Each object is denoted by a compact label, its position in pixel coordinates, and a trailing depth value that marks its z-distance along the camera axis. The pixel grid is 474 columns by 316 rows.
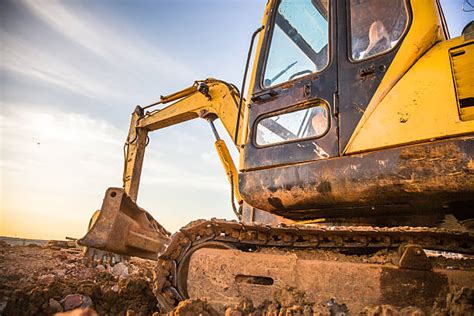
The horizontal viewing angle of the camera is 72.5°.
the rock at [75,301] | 2.45
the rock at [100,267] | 3.96
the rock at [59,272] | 3.54
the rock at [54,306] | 2.38
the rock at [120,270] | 4.03
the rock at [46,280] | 2.70
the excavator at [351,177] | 1.83
